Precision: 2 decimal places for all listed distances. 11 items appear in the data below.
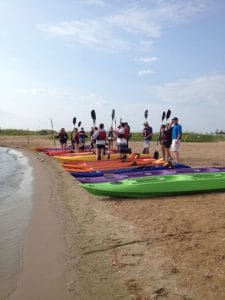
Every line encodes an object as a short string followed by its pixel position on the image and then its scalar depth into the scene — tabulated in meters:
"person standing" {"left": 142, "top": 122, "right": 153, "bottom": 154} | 12.12
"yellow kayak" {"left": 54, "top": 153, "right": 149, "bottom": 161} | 11.81
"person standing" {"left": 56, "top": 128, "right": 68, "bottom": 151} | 15.46
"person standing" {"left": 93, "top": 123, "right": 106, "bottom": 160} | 10.77
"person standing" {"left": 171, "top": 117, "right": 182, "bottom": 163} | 9.25
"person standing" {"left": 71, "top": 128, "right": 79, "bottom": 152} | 14.69
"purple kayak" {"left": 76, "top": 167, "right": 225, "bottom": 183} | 7.22
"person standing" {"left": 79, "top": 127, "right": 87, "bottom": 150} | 15.61
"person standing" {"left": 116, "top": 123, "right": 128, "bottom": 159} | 10.82
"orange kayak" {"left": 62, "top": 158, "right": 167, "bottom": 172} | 9.08
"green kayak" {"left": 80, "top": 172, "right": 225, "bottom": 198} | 6.38
